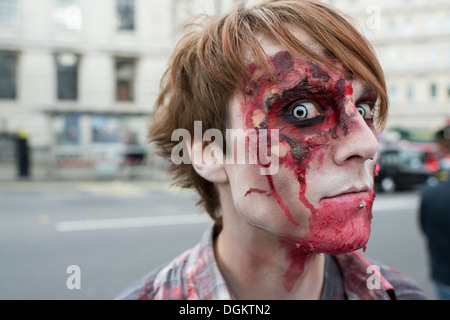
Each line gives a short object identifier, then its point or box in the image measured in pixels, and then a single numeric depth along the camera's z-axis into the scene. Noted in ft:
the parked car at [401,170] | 38.83
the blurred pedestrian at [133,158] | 52.20
